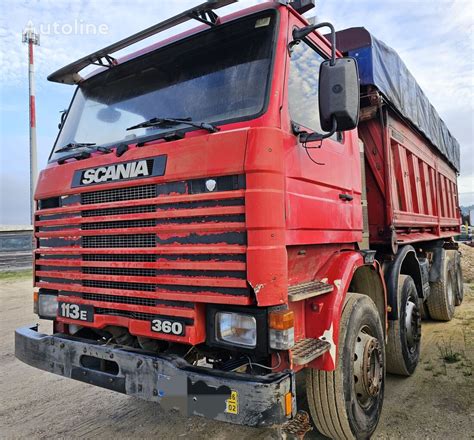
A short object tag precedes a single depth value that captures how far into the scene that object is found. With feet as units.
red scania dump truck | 7.43
